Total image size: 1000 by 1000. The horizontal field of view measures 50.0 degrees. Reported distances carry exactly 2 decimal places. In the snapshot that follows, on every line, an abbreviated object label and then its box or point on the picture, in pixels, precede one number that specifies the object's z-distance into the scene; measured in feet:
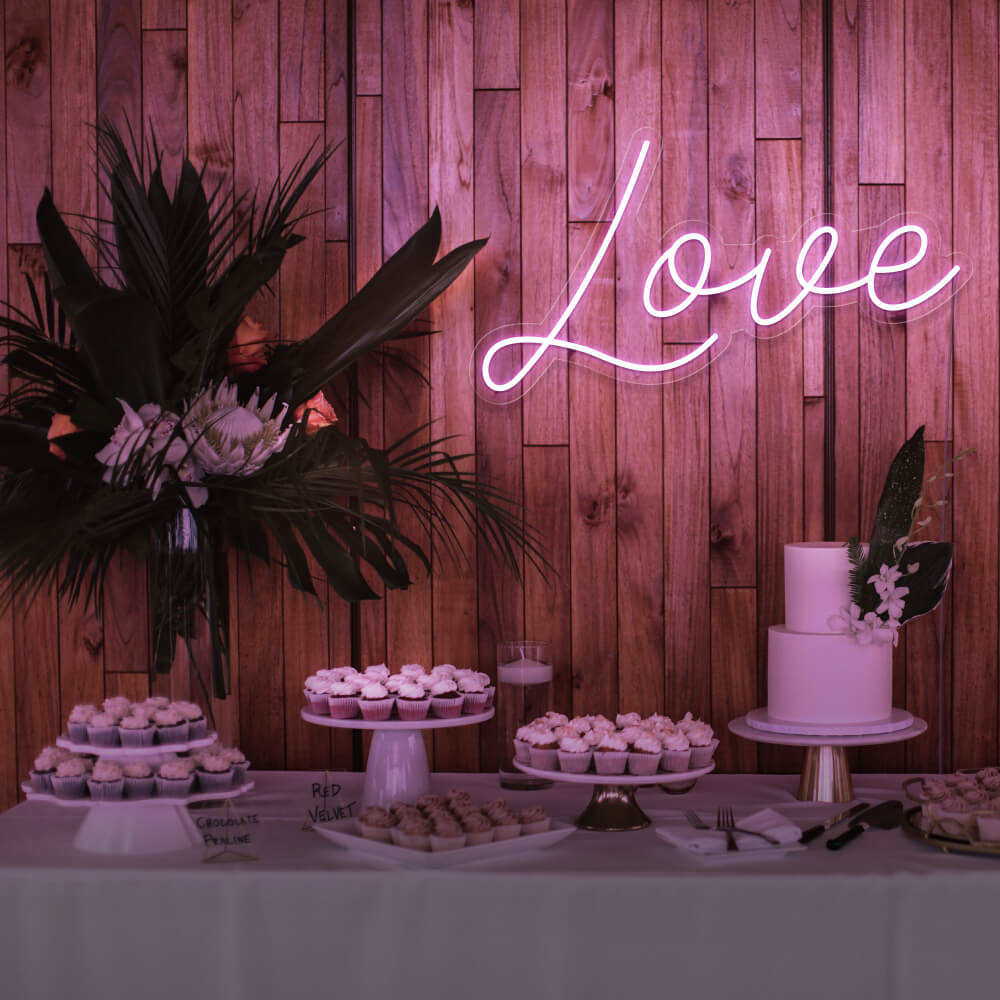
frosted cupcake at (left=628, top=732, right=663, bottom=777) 6.12
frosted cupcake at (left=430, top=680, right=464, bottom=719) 6.75
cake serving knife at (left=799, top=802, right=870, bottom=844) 5.88
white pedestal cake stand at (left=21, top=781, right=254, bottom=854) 5.76
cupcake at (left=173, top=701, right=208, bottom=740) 6.02
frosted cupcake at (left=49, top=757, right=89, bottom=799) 5.75
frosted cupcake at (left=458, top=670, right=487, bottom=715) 6.86
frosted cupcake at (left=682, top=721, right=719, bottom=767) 6.27
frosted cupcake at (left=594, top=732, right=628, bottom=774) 6.14
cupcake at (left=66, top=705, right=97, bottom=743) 5.97
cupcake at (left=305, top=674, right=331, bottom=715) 6.92
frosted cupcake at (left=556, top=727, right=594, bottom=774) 6.19
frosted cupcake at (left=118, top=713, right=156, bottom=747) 5.81
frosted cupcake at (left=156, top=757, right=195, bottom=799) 5.75
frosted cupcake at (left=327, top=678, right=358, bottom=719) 6.79
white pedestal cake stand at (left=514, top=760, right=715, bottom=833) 6.08
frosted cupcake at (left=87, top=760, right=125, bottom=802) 5.70
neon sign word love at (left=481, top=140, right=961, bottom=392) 7.97
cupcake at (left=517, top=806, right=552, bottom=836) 5.79
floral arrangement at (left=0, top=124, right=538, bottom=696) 6.27
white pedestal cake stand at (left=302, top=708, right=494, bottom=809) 6.69
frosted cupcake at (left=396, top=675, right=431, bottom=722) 6.68
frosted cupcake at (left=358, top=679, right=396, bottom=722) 6.67
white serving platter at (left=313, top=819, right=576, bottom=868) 5.49
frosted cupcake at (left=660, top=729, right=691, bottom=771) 6.17
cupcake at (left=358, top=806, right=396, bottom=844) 5.73
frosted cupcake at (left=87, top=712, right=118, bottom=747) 5.86
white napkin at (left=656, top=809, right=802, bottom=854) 5.62
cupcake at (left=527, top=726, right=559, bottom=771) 6.31
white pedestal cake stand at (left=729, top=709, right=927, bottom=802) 6.66
